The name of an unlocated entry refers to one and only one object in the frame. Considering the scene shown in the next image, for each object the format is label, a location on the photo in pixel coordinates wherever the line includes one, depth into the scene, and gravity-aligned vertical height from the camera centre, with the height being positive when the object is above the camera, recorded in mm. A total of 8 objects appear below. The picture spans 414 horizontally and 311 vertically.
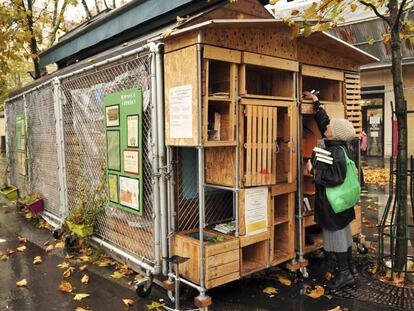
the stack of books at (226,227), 4219 -1158
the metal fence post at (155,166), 4016 -381
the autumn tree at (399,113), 4227 +175
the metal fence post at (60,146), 6297 -219
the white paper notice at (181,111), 3635 +211
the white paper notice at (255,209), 4000 -891
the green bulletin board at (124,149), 4430 -210
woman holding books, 4152 -828
